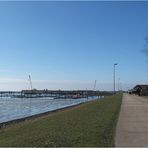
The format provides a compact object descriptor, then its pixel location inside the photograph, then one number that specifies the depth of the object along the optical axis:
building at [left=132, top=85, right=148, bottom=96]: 43.16
